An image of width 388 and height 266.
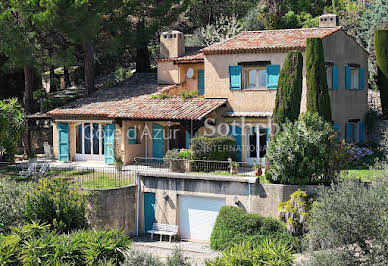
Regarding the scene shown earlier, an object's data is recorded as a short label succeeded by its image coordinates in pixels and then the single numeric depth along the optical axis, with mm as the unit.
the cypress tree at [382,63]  33781
